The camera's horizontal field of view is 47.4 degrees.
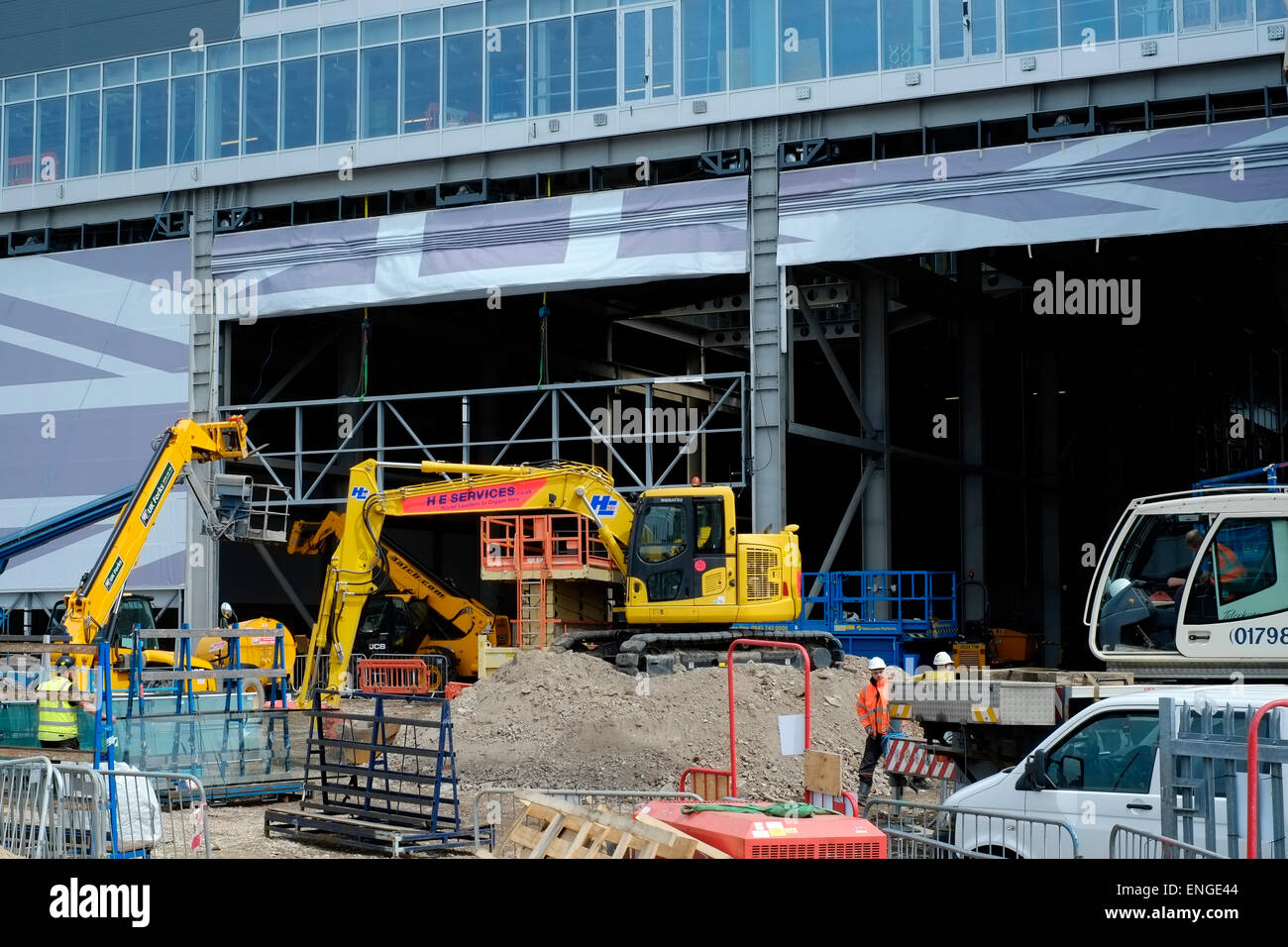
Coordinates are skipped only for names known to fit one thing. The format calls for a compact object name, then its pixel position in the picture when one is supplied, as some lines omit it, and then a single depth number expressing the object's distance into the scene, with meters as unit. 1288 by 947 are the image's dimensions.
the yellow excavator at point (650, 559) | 25.28
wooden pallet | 9.45
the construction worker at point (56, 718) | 17.22
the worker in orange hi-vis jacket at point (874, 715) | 15.55
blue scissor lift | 31.03
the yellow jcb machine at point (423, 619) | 31.53
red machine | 9.57
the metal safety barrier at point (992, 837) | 9.98
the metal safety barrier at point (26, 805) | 11.00
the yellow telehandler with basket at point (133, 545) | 21.16
